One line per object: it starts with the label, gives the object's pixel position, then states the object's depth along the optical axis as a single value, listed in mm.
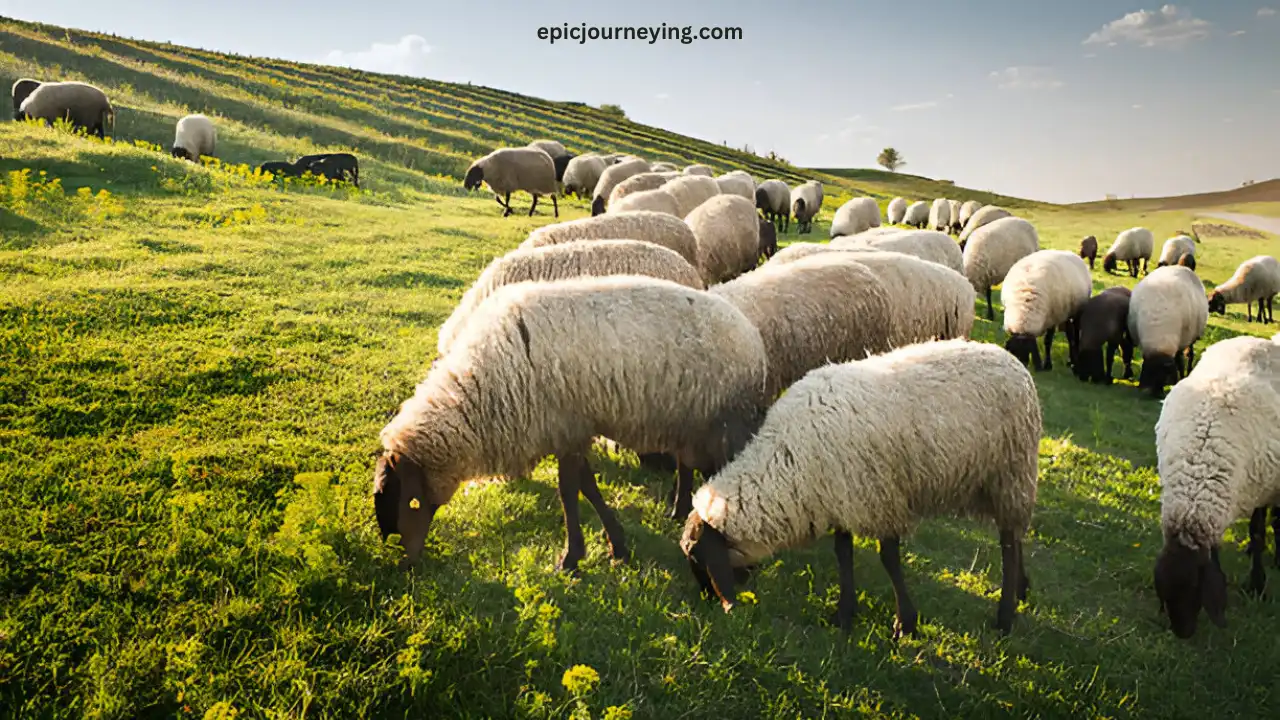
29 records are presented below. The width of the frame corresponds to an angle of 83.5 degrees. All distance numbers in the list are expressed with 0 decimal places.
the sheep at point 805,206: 25844
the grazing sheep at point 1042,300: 10477
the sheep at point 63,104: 17078
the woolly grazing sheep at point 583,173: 25078
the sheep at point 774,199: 25484
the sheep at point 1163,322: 9695
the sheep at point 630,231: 7883
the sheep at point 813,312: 5758
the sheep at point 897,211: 32022
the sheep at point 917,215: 31203
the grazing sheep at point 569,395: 4270
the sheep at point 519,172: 20109
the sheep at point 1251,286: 16125
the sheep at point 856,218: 22016
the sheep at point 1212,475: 4492
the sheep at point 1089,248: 22984
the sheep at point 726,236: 10688
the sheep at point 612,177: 18062
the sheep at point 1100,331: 10312
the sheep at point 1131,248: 22016
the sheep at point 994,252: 14359
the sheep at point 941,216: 30984
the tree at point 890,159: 92938
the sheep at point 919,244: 11047
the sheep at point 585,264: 6414
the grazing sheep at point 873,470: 4059
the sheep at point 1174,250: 20703
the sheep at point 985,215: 23484
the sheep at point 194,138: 18031
